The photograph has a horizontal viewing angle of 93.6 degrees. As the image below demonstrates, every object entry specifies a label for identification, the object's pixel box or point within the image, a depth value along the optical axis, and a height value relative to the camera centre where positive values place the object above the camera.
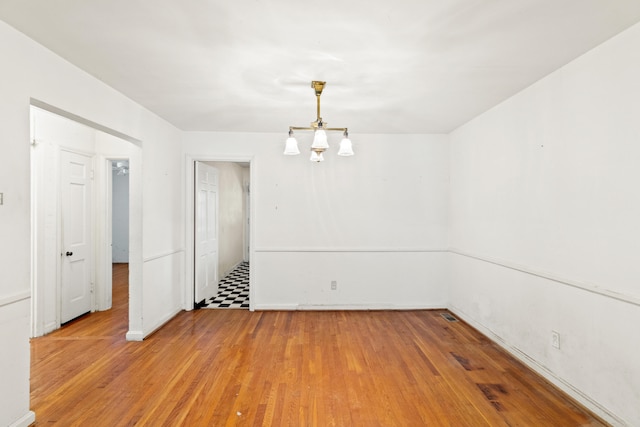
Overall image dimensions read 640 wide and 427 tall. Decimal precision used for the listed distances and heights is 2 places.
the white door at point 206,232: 4.21 -0.30
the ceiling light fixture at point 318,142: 2.40 +0.58
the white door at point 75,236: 3.59 -0.31
